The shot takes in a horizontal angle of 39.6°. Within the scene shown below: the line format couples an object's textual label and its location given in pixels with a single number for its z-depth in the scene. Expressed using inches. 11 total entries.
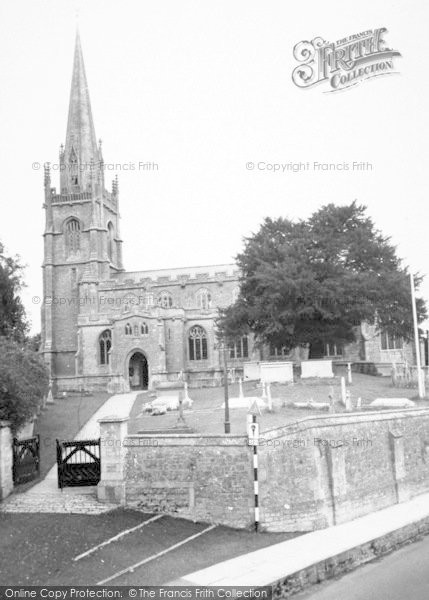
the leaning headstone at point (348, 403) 894.2
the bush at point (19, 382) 672.4
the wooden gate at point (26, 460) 622.8
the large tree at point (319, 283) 1444.4
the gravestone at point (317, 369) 1355.8
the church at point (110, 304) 1872.5
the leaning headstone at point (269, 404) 875.4
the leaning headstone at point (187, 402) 1032.2
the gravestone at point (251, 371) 1542.8
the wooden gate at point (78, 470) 602.2
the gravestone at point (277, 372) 1305.4
